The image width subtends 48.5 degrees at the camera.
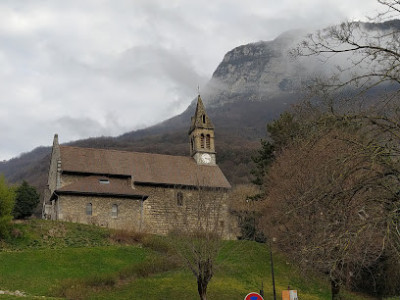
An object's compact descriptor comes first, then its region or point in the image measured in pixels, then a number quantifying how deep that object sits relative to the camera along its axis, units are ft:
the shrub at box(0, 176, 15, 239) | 91.15
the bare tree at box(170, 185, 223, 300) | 66.07
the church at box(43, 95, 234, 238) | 120.88
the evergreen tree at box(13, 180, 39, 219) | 126.21
